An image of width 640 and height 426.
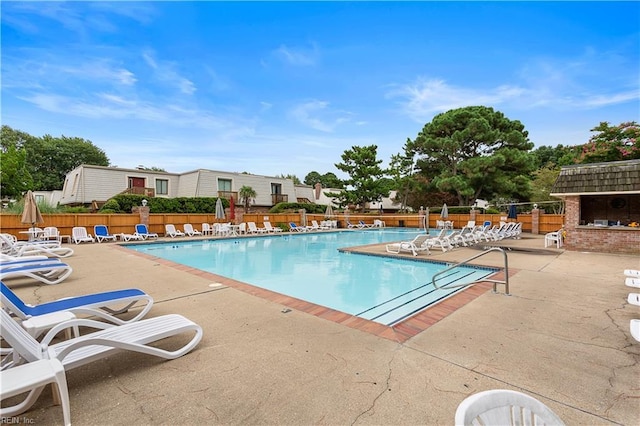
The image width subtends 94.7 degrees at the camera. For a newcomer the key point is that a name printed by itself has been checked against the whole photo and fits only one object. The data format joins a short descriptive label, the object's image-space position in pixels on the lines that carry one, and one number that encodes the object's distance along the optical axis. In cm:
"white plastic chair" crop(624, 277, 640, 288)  420
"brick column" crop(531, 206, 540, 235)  1803
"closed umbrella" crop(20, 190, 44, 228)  1016
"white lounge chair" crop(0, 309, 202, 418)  208
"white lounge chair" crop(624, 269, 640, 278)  475
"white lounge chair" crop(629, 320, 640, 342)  256
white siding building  2183
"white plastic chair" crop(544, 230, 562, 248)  1165
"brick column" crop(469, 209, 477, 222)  2253
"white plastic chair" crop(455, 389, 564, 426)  121
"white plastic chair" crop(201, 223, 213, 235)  1789
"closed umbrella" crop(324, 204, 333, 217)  2422
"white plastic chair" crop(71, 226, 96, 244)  1327
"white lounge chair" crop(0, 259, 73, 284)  525
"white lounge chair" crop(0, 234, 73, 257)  825
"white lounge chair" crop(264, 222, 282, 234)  1981
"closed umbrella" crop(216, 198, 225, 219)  1731
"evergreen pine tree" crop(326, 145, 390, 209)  2775
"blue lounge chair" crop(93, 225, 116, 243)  1394
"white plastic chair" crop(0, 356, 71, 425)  166
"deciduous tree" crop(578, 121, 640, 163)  1803
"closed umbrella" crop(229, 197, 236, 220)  1900
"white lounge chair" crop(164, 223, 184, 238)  1634
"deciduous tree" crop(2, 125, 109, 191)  3341
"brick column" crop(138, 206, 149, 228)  1599
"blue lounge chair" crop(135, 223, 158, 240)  1513
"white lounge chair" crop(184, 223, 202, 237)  1708
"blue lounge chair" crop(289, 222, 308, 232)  2123
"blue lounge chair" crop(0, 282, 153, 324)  301
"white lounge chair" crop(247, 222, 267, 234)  1920
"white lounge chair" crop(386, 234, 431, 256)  1016
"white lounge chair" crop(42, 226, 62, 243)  1263
